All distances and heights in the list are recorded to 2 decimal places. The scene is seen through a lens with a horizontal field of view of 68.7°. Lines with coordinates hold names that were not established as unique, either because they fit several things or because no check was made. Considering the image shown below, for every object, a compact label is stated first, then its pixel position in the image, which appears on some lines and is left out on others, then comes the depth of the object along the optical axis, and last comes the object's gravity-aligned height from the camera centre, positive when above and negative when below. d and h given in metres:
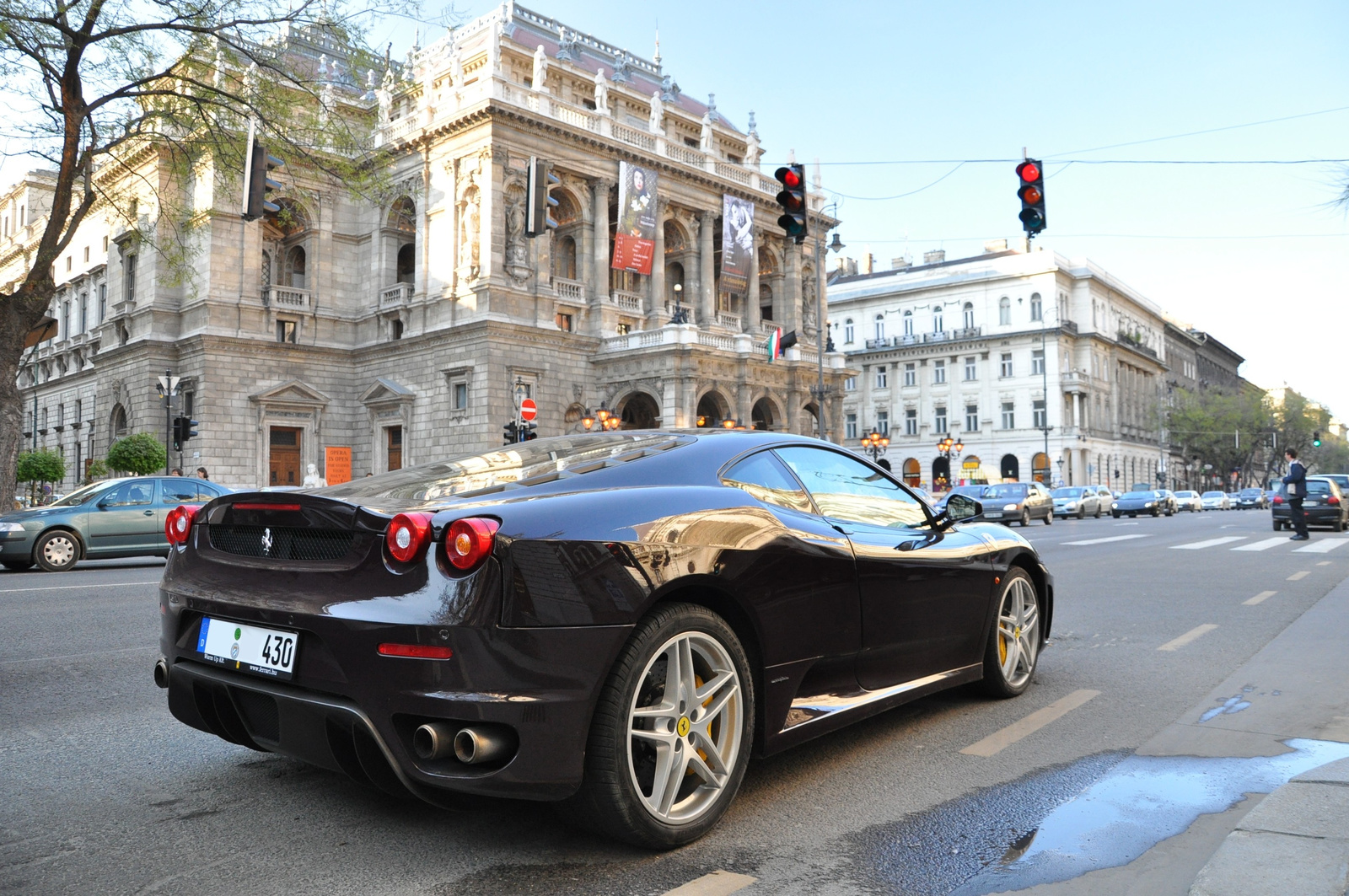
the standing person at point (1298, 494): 19.80 -0.09
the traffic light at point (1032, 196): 13.94 +4.24
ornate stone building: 39.50 +8.67
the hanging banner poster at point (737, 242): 45.94 +12.22
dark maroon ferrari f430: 2.73 -0.37
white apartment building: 69.81 +9.62
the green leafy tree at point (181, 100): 18.12 +8.26
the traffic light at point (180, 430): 27.09 +2.19
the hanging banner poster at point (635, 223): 41.59 +11.95
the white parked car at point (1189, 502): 58.47 -0.62
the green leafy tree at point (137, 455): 33.84 +1.90
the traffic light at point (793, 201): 14.09 +4.29
